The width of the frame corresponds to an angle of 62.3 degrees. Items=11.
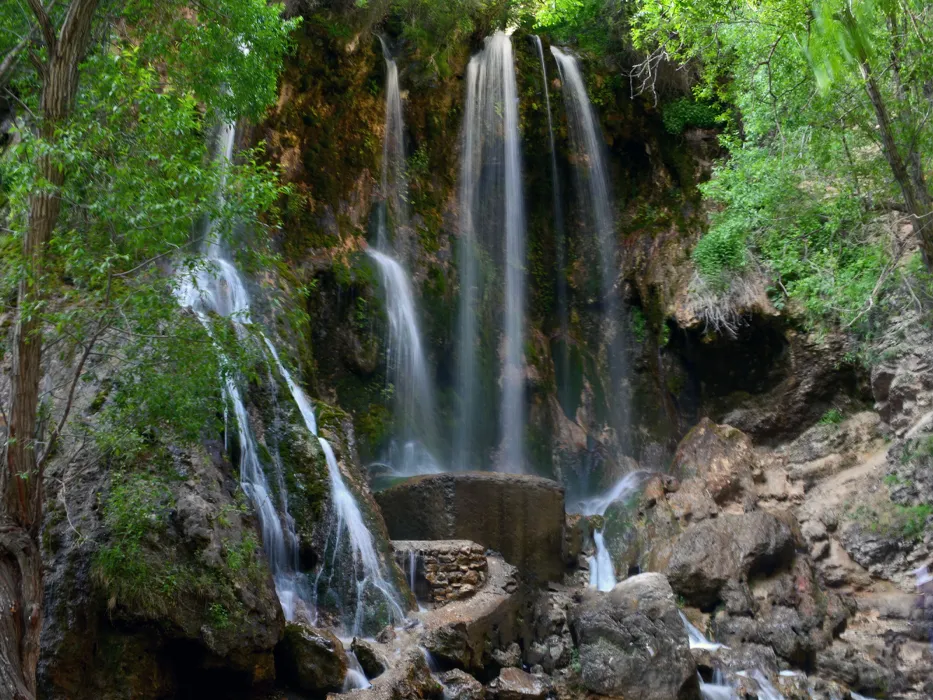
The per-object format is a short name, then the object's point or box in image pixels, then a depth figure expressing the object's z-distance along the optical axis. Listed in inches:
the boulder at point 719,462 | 547.2
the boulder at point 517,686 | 333.1
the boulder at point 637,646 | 355.6
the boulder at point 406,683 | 274.2
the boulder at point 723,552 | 471.8
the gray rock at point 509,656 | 364.8
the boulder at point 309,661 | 280.7
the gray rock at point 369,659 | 298.5
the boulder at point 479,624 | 333.4
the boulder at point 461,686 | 306.3
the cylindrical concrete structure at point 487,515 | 452.8
